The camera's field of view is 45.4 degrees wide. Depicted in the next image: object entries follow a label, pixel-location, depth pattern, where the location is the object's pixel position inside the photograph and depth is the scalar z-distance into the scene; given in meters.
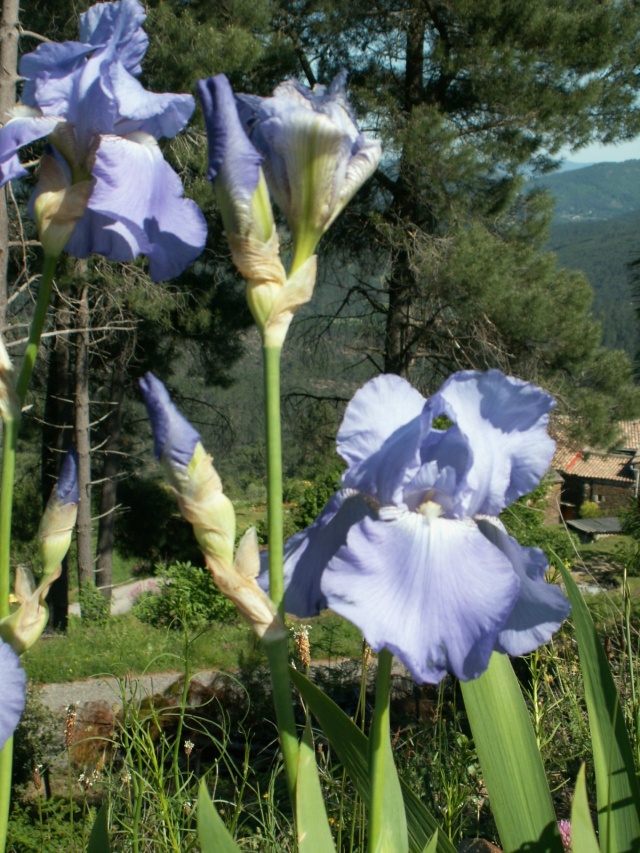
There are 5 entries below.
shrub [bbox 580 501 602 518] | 26.44
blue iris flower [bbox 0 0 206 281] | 0.61
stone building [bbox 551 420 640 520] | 26.11
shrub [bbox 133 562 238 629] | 8.82
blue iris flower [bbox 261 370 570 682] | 0.48
